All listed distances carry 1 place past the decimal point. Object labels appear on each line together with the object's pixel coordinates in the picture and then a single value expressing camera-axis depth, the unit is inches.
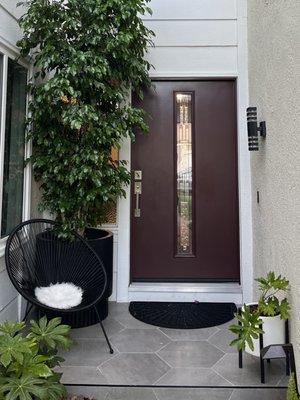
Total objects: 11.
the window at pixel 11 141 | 92.0
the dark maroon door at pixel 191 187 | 123.1
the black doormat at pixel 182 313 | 102.6
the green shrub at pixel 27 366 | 52.8
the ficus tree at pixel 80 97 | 92.3
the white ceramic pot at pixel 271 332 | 73.3
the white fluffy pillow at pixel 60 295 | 86.9
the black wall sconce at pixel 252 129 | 99.2
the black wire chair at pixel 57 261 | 95.5
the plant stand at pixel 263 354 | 71.1
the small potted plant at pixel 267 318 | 69.7
